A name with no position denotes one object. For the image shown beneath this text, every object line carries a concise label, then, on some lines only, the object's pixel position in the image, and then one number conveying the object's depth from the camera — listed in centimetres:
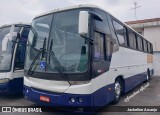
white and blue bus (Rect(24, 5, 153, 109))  408
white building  1839
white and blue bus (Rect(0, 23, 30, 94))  640
